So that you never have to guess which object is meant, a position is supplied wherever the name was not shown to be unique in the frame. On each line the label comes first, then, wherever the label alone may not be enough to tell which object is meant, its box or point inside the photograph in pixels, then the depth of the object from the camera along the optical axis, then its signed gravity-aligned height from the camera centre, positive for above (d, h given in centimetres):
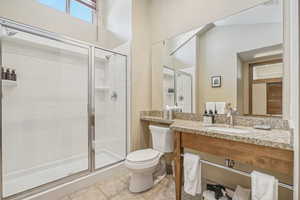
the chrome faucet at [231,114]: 171 -17
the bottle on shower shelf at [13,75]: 200 +29
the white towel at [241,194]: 143 -87
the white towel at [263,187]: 106 -60
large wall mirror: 152 +39
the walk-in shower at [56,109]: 199 -16
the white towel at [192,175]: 151 -73
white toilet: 178 -69
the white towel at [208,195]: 156 -96
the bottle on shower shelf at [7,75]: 192 +28
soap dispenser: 181 -24
